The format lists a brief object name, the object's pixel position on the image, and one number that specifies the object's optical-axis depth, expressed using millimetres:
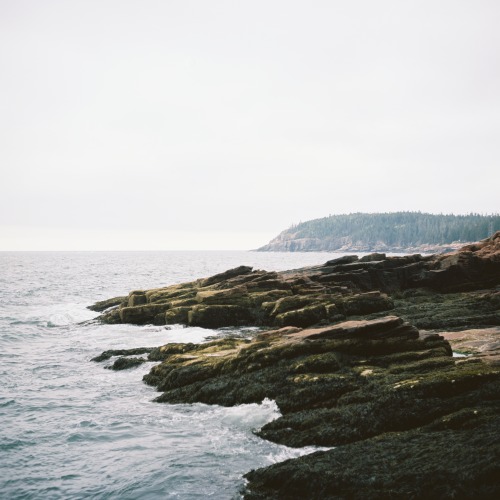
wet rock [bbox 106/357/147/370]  25062
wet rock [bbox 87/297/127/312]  52594
